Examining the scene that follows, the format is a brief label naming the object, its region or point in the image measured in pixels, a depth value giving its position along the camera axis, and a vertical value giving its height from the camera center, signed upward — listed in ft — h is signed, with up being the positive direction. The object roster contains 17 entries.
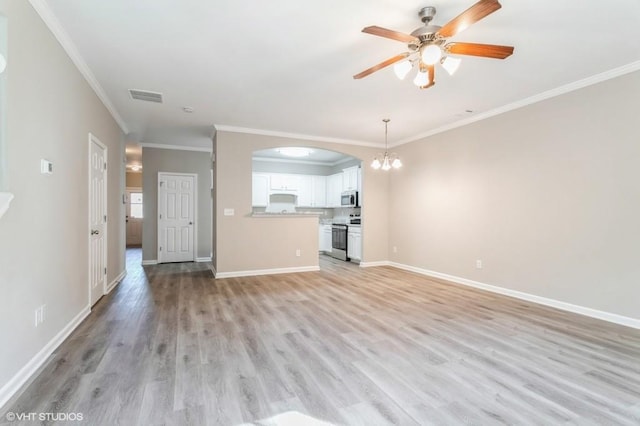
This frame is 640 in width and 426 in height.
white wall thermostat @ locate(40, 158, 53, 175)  7.39 +1.10
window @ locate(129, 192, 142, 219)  35.32 +0.70
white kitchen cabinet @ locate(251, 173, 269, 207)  26.45 +1.87
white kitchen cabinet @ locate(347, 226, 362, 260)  21.75 -2.41
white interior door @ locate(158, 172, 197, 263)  22.34 -0.53
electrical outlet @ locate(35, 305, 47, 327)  7.13 -2.56
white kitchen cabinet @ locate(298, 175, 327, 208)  28.27 +1.83
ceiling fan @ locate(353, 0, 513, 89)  6.57 +4.01
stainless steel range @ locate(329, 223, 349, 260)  23.70 -2.49
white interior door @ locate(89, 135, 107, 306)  11.44 -0.36
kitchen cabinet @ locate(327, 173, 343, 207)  27.32 +2.01
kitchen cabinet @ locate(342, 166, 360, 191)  24.75 +2.72
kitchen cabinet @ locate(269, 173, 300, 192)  26.96 +2.55
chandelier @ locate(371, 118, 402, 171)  15.94 +2.65
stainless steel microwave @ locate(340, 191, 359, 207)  24.73 +0.99
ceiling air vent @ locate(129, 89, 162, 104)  12.33 +4.87
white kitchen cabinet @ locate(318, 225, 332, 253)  26.68 -2.51
